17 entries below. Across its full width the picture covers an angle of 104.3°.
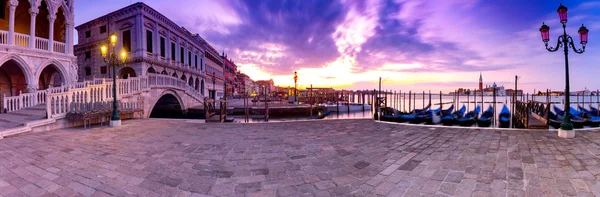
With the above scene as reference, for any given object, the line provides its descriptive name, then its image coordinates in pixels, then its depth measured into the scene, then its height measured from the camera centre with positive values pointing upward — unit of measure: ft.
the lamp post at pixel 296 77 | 104.32 +9.39
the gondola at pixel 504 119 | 45.61 -4.43
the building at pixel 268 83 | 406.00 +29.73
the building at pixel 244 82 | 278.56 +20.85
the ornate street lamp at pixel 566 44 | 22.34 +5.49
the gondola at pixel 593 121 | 38.58 -4.12
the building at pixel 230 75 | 201.83 +20.86
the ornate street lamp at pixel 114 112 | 28.84 -1.71
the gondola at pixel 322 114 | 64.28 -5.07
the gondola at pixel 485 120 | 45.23 -4.54
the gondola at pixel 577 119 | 38.82 -3.95
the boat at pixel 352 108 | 86.82 -4.21
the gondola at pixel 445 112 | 53.78 -3.58
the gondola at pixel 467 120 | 45.21 -4.57
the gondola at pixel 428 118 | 45.60 -4.19
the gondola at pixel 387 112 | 52.05 -4.14
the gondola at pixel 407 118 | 47.19 -4.33
